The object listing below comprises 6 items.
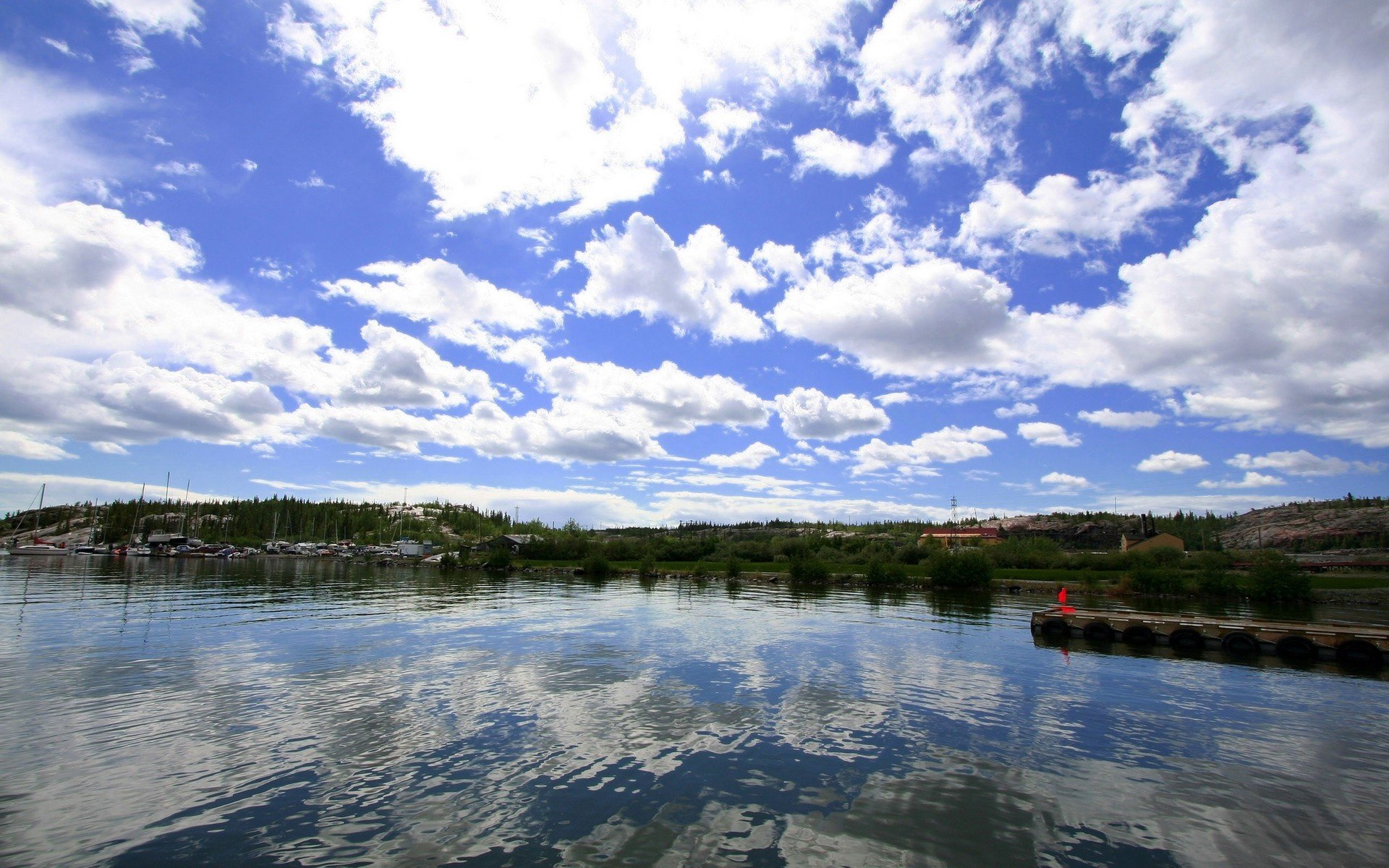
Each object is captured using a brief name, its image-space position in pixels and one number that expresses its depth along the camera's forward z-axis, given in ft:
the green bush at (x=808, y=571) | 367.04
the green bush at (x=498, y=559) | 477.77
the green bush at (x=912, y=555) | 408.26
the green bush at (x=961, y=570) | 312.50
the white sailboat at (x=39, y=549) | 591.37
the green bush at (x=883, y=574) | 331.77
